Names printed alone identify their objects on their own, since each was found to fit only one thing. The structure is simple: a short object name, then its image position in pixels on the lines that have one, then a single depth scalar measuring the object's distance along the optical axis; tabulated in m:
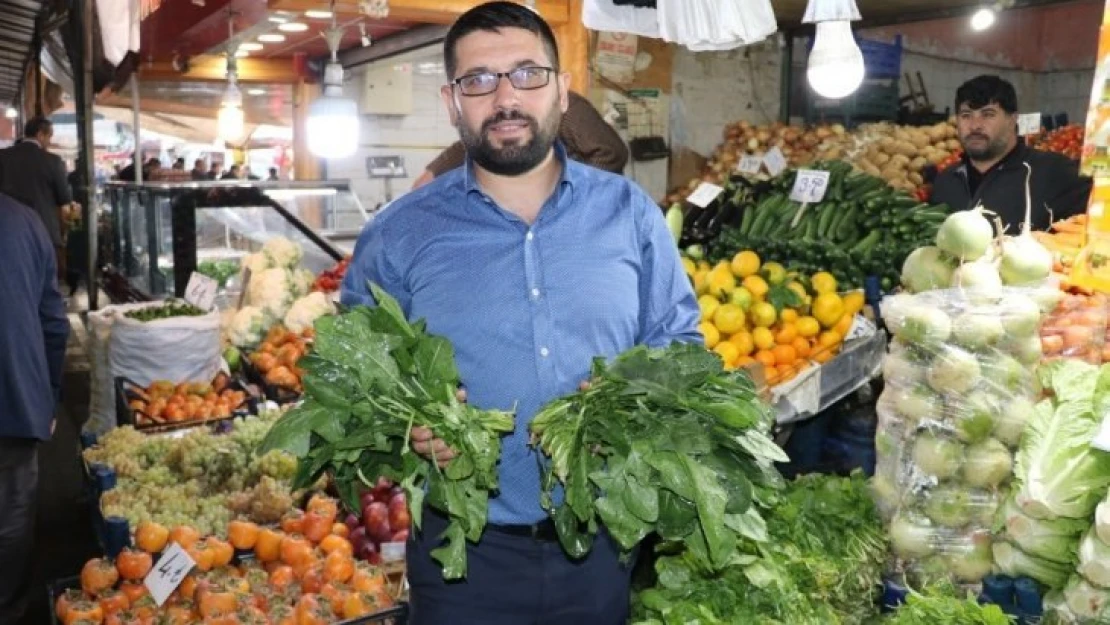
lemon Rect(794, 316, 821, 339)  4.60
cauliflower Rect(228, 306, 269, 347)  6.28
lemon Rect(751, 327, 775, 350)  4.52
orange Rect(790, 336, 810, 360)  4.59
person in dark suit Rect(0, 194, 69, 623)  4.09
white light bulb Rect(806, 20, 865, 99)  3.53
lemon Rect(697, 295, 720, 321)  4.63
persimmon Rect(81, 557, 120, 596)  3.43
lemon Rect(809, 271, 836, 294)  4.74
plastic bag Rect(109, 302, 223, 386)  5.52
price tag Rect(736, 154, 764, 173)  7.16
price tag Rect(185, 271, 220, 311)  5.92
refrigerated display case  6.48
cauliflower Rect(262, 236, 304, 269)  6.65
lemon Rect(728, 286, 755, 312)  4.63
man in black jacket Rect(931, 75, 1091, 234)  5.07
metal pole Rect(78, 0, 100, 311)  10.32
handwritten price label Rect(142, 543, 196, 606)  3.31
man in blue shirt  2.40
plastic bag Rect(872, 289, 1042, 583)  2.77
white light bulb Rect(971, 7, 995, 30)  6.73
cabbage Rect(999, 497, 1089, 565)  2.53
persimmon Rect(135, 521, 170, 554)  3.59
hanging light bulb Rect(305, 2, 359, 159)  6.57
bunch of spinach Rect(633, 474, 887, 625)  2.60
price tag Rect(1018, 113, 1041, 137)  6.75
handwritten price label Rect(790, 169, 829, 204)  5.41
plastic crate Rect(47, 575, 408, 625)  3.20
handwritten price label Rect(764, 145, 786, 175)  6.87
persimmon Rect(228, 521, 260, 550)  3.69
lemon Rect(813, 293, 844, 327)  4.64
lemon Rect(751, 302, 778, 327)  4.55
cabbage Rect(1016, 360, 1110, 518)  2.46
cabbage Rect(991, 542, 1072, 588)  2.58
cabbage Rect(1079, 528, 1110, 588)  2.35
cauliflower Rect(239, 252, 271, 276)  6.57
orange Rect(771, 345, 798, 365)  4.53
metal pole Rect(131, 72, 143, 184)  9.34
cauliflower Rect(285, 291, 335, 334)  6.07
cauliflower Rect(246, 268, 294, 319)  6.29
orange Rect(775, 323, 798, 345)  4.59
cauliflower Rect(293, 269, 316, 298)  6.44
